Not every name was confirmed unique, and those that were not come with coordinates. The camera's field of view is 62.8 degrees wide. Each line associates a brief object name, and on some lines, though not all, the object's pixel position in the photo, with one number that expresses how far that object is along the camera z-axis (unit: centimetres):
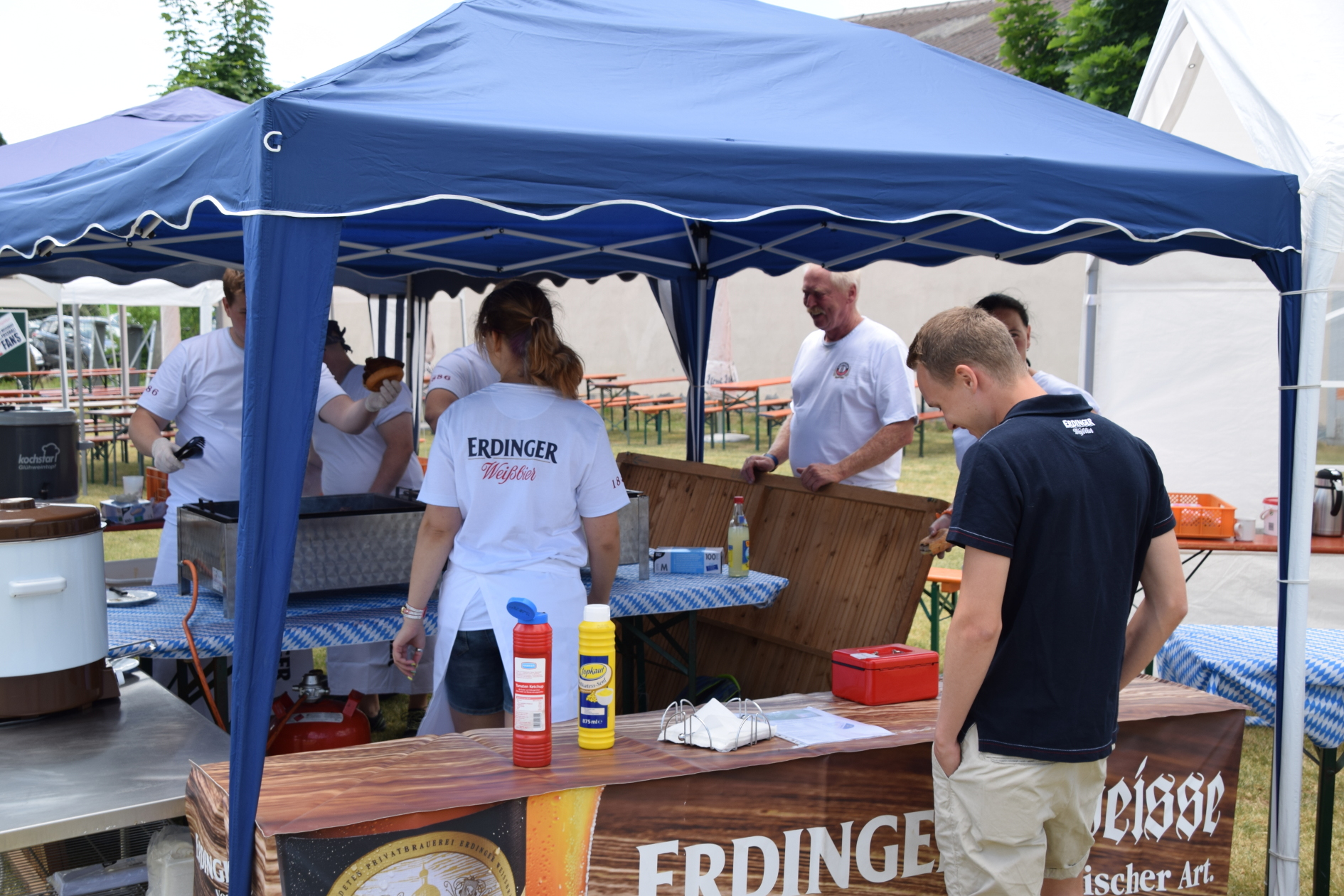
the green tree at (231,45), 1376
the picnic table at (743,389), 1562
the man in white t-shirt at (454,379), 464
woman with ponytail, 276
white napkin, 252
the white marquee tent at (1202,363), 567
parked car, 2519
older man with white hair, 438
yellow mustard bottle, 233
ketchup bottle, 222
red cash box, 294
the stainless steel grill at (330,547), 322
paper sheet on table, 262
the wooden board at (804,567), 389
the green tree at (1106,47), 1055
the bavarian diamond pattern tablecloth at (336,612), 310
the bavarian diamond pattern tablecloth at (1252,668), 335
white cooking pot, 248
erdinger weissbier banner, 214
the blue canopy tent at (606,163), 219
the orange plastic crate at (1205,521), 491
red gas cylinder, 321
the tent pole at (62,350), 1054
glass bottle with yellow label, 397
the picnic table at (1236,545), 483
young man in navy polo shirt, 204
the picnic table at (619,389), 1568
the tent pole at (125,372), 1494
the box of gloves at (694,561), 405
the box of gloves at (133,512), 552
